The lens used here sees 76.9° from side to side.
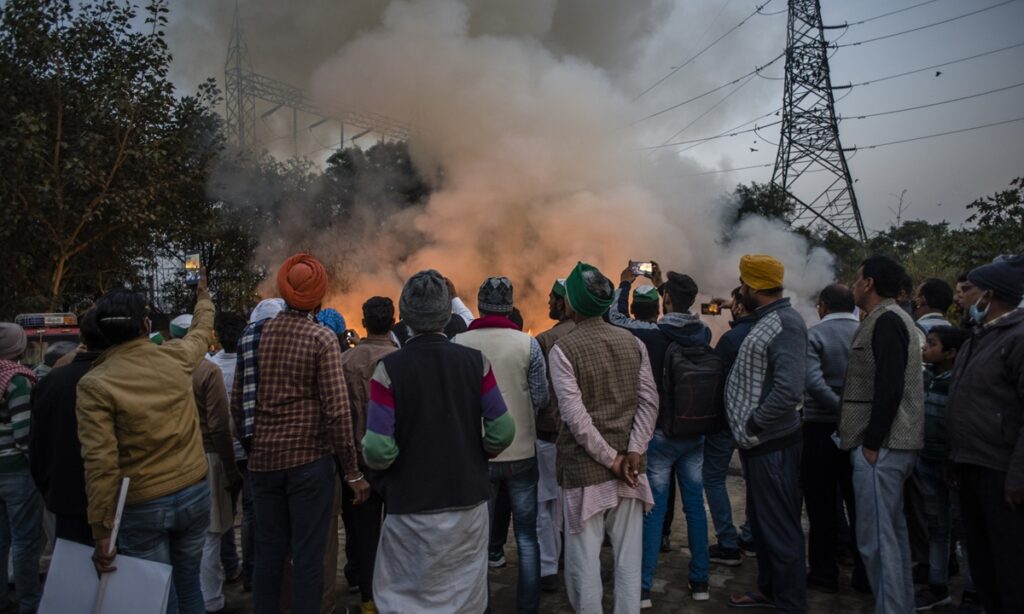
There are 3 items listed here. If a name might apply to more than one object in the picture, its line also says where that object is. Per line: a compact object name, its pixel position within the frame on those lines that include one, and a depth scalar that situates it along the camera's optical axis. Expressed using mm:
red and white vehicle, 8539
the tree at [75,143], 9039
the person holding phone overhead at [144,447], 2994
